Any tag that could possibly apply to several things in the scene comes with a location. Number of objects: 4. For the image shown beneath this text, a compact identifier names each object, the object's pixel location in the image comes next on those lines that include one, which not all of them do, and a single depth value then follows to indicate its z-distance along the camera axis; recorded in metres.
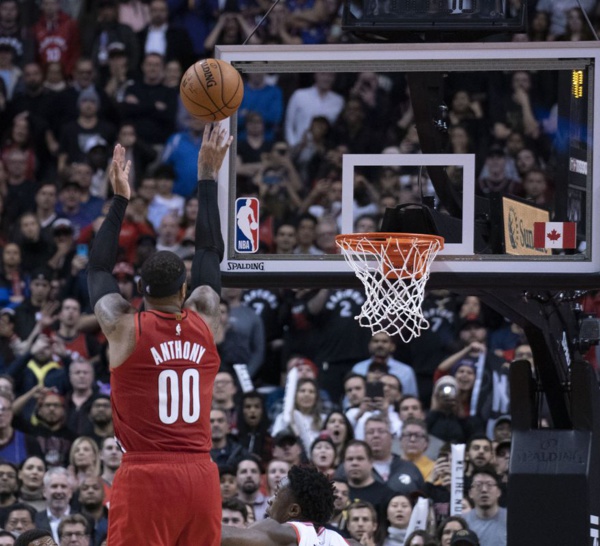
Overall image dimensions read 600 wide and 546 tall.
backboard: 14.91
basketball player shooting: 11.82
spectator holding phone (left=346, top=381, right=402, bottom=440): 22.69
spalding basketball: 13.73
